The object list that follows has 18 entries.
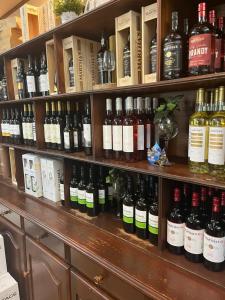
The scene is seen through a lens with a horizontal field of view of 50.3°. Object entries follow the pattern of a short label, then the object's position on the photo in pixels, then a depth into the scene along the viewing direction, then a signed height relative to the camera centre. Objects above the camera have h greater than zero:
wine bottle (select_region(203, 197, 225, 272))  0.90 -0.50
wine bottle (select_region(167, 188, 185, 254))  1.01 -0.50
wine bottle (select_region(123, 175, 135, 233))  1.21 -0.52
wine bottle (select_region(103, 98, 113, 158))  1.25 -0.11
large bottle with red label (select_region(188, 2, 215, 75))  0.84 +0.21
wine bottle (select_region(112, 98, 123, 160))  1.20 -0.11
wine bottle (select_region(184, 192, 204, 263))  0.96 -0.50
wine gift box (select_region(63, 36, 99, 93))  1.39 +0.28
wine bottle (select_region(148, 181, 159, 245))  1.09 -0.52
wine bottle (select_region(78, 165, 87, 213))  1.50 -0.51
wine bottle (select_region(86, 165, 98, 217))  1.44 -0.53
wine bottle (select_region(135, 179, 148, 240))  1.15 -0.52
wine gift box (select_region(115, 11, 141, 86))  1.08 +0.31
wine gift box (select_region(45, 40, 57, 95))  1.53 +0.27
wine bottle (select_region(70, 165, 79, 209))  1.56 -0.50
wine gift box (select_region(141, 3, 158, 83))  1.01 +0.32
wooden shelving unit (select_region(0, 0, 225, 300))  0.89 -0.63
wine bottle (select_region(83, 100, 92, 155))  1.34 -0.13
